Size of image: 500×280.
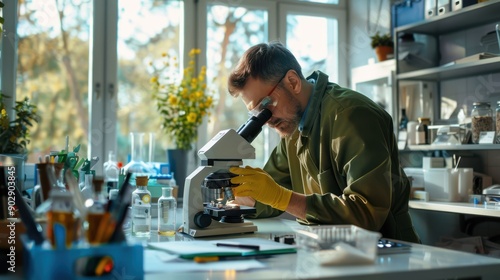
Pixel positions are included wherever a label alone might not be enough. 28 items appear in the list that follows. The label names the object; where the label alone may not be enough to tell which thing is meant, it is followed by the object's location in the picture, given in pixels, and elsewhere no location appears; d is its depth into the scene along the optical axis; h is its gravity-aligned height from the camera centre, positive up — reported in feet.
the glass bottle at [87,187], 5.51 -0.28
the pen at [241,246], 4.32 -0.70
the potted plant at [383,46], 12.42 +2.79
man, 5.62 +0.12
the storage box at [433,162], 10.84 +0.02
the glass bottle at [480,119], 9.90 +0.85
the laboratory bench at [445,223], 10.01 -1.26
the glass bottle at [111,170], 9.67 -0.15
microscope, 5.59 -0.26
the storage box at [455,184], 10.04 -0.40
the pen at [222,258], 3.89 -0.73
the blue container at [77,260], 3.04 -0.60
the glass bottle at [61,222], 3.11 -0.36
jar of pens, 3.08 -0.50
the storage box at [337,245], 3.76 -0.62
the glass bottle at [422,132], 11.19 +0.67
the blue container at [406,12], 11.66 +3.47
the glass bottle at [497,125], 9.55 +0.70
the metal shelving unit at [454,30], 9.84 +2.91
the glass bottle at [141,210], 5.53 -0.52
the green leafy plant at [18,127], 9.34 +0.63
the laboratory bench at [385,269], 3.47 -0.75
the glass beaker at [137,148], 10.28 +0.28
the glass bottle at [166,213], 5.80 -0.57
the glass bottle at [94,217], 3.24 -0.34
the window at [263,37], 13.34 +3.36
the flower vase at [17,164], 6.14 -0.03
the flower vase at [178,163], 11.24 -0.02
